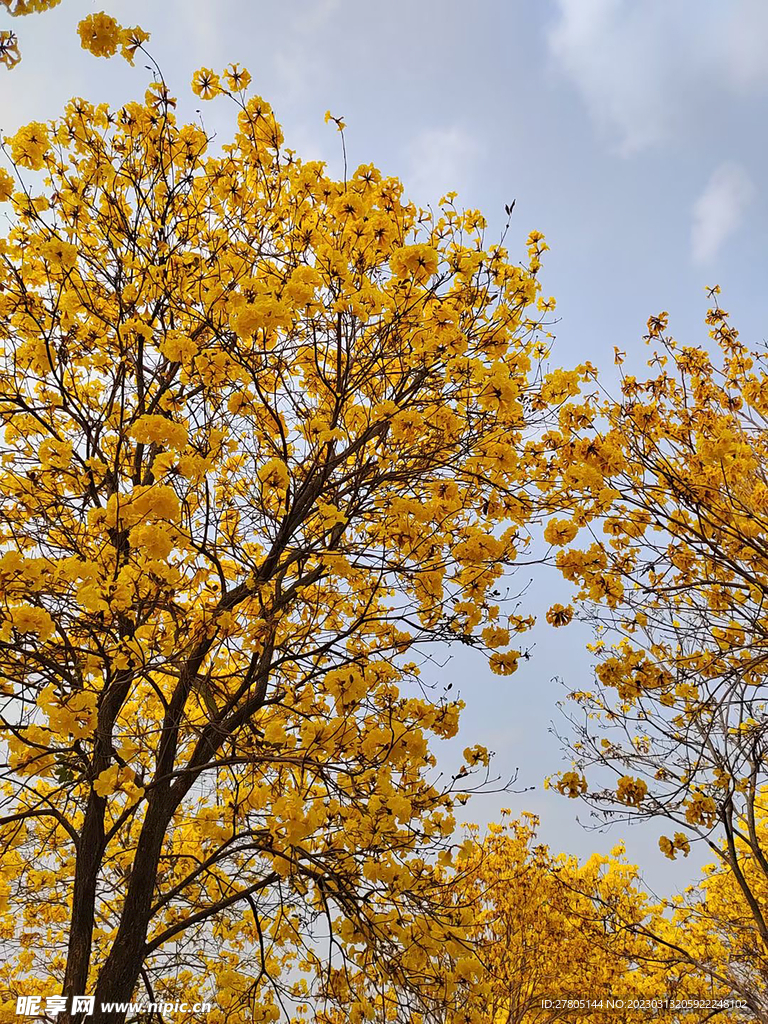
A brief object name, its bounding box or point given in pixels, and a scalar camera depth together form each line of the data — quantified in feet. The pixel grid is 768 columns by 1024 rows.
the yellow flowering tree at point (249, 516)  10.12
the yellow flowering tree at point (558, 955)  27.27
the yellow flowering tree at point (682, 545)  13.15
